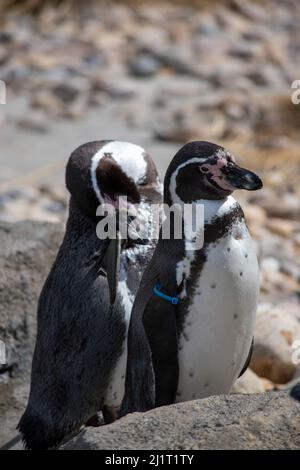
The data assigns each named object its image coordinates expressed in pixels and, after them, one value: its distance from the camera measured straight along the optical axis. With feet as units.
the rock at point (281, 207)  38.06
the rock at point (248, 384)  22.35
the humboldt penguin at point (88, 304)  20.38
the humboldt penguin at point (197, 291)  18.67
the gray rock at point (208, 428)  14.48
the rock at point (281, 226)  36.52
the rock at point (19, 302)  24.45
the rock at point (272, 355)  24.63
